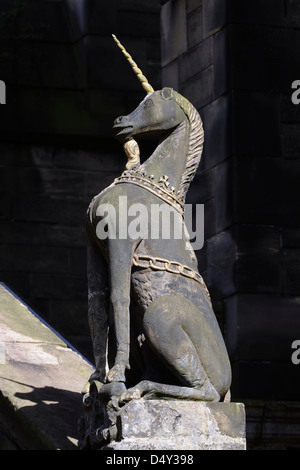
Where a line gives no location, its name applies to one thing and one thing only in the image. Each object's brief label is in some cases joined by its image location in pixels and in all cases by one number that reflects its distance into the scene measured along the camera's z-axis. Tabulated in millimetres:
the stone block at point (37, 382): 13106
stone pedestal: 11537
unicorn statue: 11963
